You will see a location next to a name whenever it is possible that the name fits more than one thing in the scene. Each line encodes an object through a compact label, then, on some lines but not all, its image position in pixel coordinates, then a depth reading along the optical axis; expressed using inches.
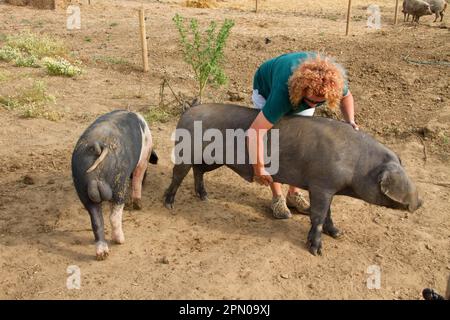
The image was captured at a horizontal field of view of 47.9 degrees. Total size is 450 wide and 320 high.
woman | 153.0
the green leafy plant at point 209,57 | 297.1
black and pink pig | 161.3
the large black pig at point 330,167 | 169.2
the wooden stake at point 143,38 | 379.2
